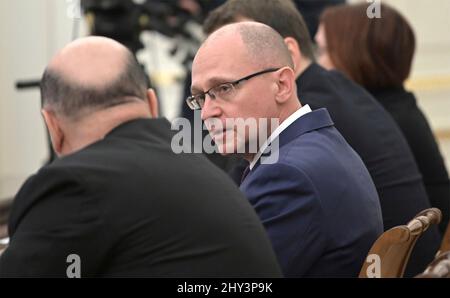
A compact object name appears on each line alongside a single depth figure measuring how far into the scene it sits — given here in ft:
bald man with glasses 16.83
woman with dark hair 19.73
